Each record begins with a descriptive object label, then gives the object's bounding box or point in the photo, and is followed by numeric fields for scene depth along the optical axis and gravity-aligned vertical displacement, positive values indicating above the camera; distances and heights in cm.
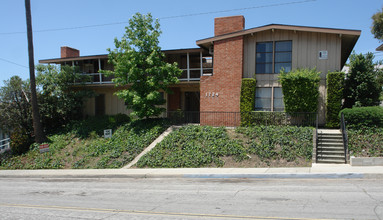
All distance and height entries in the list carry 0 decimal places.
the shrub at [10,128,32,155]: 2064 -303
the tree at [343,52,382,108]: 1766 +78
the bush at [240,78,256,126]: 1877 -7
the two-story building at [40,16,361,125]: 1798 +250
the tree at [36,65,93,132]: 2292 +24
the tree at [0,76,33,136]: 2188 -63
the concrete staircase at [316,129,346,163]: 1393 -242
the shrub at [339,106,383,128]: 1443 -96
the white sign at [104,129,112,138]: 1998 -236
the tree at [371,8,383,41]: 2392 +568
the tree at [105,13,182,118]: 1961 +191
